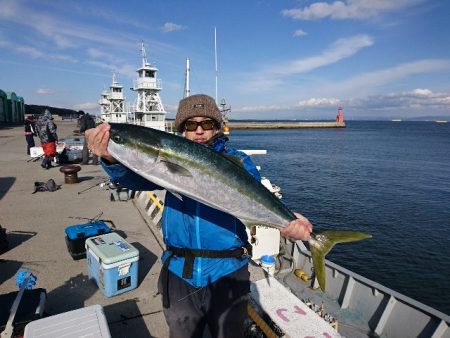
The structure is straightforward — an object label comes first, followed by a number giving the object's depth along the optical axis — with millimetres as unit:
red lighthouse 154375
